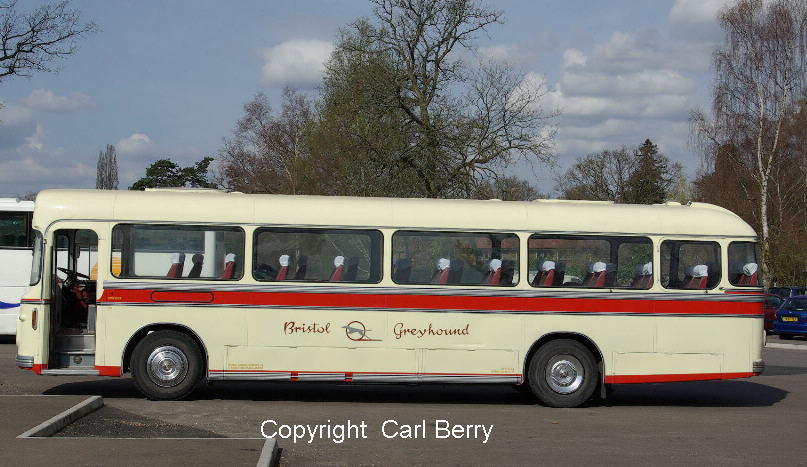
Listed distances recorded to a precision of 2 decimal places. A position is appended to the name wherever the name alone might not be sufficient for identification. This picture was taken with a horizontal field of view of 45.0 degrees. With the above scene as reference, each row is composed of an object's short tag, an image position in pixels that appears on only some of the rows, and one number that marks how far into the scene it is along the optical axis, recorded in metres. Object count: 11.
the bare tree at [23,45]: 28.75
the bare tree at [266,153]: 66.50
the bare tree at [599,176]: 86.94
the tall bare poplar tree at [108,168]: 101.25
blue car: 33.03
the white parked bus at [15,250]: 24.30
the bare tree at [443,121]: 37.31
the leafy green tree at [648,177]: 78.38
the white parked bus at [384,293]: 13.95
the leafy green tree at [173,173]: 99.25
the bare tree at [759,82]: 47.66
